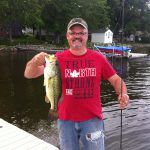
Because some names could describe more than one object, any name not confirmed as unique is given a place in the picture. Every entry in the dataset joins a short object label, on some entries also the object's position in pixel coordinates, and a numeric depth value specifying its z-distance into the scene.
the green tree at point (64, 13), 35.27
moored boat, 23.42
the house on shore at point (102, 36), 41.59
